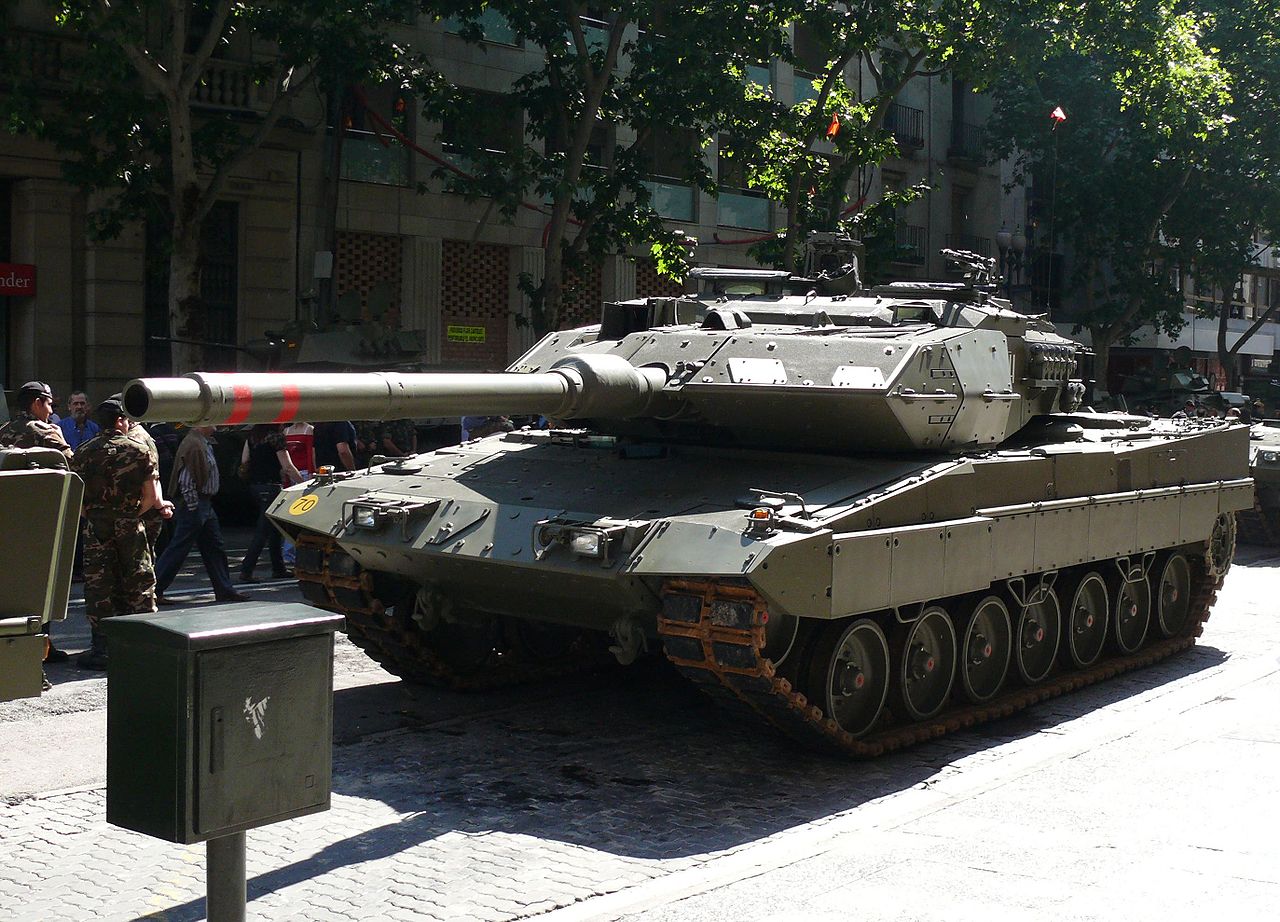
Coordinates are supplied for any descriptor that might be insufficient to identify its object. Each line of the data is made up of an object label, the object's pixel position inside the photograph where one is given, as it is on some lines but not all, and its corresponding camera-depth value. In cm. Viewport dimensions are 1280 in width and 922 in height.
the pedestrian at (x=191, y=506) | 1271
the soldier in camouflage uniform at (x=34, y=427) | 1107
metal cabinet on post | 454
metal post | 462
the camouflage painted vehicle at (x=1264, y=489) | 1912
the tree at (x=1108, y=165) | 3250
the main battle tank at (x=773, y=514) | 787
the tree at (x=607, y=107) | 2095
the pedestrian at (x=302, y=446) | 1498
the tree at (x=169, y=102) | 1767
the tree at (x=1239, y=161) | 3297
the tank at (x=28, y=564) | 472
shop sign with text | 2056
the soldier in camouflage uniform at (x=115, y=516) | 1030
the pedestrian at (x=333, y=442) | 1594
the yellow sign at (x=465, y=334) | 2605
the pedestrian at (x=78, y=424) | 1491
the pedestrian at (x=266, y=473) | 1466
